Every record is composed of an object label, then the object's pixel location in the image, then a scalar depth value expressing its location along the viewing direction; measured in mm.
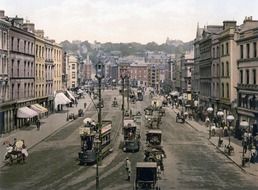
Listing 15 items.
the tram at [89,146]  40812
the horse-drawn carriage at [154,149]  37938
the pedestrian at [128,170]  34938
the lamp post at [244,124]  48594
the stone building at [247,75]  60000
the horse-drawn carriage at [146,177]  31156
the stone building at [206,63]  91562
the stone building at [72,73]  191750
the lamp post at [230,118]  53909
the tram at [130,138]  48531
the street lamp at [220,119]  52653
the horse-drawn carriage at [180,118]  81825
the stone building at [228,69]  73062
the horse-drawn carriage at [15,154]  42097
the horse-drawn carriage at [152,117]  73281
